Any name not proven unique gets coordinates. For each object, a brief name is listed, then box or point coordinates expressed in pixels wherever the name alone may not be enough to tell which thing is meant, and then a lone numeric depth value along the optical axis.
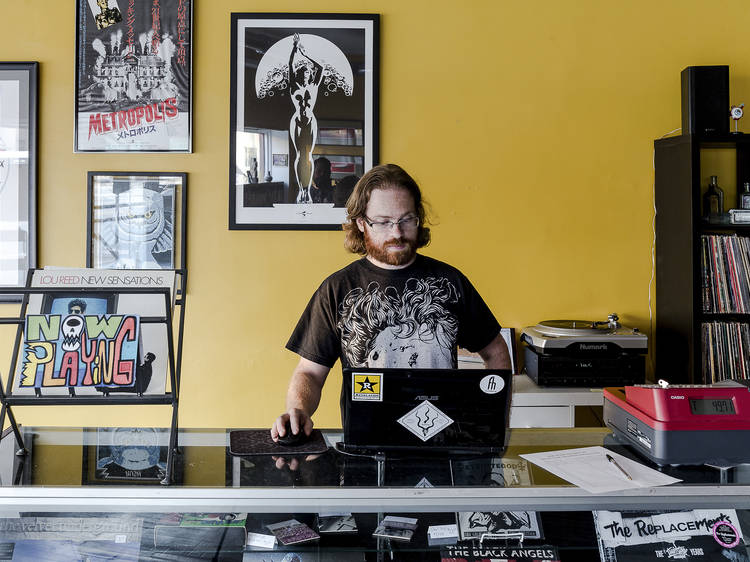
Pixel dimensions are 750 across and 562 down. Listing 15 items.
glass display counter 1.16
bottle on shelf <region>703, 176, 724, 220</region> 3.01
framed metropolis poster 3.05
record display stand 1.27
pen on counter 1.21
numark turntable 2.79
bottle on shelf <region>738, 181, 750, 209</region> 3.01
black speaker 2.93
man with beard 1.90
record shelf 2.84
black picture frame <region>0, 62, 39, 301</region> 3.05
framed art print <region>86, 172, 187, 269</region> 3.06
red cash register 1.26
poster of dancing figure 3.08
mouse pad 1.36
